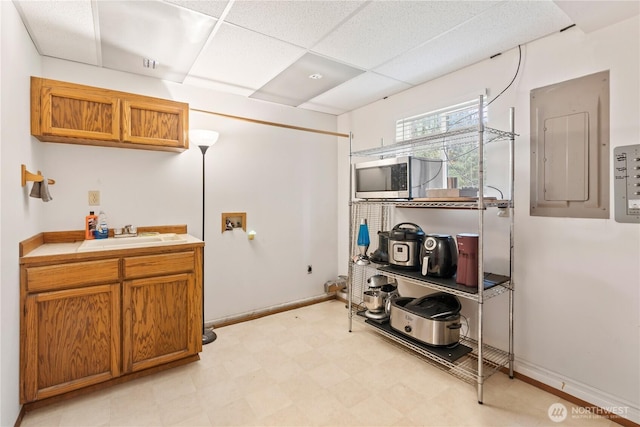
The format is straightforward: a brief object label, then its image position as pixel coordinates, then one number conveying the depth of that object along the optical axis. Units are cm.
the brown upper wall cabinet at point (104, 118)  206
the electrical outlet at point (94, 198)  246
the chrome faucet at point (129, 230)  257
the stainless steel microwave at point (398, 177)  241
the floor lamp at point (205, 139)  268
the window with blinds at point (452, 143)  254
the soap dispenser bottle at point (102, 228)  241
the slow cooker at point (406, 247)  247
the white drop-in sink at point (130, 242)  208
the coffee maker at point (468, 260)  205
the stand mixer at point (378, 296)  275
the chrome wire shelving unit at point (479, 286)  194
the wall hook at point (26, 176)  181
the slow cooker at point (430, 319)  221
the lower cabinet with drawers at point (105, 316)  182
